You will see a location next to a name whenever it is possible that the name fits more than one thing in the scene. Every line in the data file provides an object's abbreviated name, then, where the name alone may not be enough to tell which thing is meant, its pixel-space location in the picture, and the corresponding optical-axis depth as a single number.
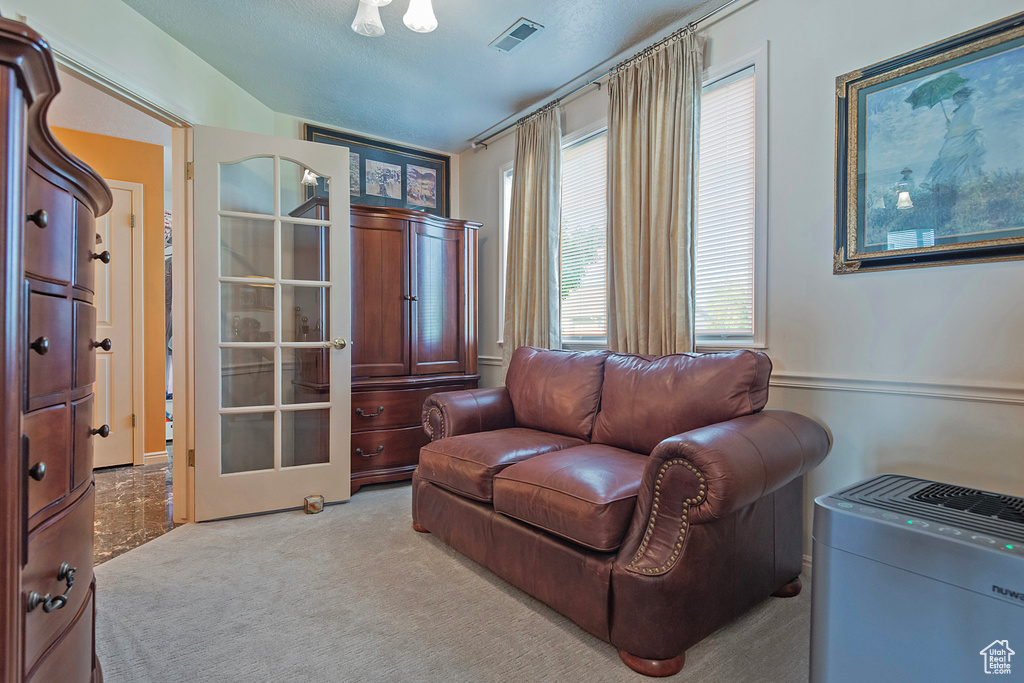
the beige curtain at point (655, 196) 2.40
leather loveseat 1.44
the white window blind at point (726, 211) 2.35
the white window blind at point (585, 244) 3.09
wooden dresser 0.74
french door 2.73
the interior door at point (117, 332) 3.87
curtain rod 2.41
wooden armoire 3.26
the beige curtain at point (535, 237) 3.23
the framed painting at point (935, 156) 1.60
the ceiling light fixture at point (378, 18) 2.00
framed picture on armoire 3.84
